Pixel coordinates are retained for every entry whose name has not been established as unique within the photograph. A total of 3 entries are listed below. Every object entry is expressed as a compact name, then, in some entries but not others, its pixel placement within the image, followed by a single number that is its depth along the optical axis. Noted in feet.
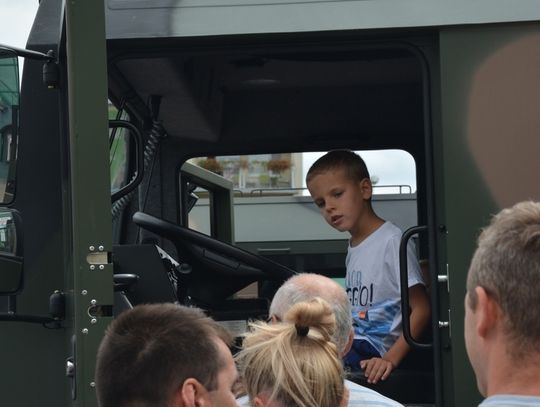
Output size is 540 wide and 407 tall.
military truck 9.37
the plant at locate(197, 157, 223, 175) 28.48
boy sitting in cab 12.05
